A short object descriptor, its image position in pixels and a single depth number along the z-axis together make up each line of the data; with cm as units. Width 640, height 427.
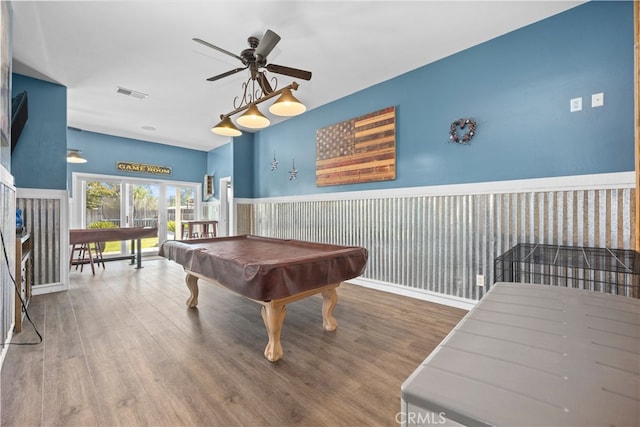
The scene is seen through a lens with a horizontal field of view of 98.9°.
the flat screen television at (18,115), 321
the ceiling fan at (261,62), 229
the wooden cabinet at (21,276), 243
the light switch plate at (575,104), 242
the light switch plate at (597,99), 232
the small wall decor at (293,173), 524
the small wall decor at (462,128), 302
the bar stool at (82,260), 479
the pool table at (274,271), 175
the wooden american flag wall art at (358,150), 375
